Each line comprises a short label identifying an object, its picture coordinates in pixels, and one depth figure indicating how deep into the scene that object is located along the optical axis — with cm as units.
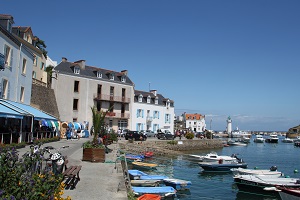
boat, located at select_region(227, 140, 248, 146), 7425
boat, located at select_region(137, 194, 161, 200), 1256
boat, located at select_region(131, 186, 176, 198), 1471
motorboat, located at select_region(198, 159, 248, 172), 2686
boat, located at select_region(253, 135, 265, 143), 9269
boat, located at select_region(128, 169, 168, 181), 1813
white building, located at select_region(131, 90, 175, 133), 5872
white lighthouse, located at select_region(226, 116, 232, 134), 11851
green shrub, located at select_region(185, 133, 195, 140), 5788
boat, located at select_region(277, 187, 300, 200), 1416
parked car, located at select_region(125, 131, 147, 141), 4445
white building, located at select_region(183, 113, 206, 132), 10875
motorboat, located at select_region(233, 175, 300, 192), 1858
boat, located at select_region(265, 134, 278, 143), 9541
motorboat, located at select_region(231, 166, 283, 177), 2311
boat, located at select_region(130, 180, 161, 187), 1698
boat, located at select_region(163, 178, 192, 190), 1822
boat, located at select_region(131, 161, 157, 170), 2542
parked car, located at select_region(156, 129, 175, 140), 5196
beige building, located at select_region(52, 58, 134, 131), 4859
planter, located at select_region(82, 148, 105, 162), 1691
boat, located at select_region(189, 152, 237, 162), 2977
